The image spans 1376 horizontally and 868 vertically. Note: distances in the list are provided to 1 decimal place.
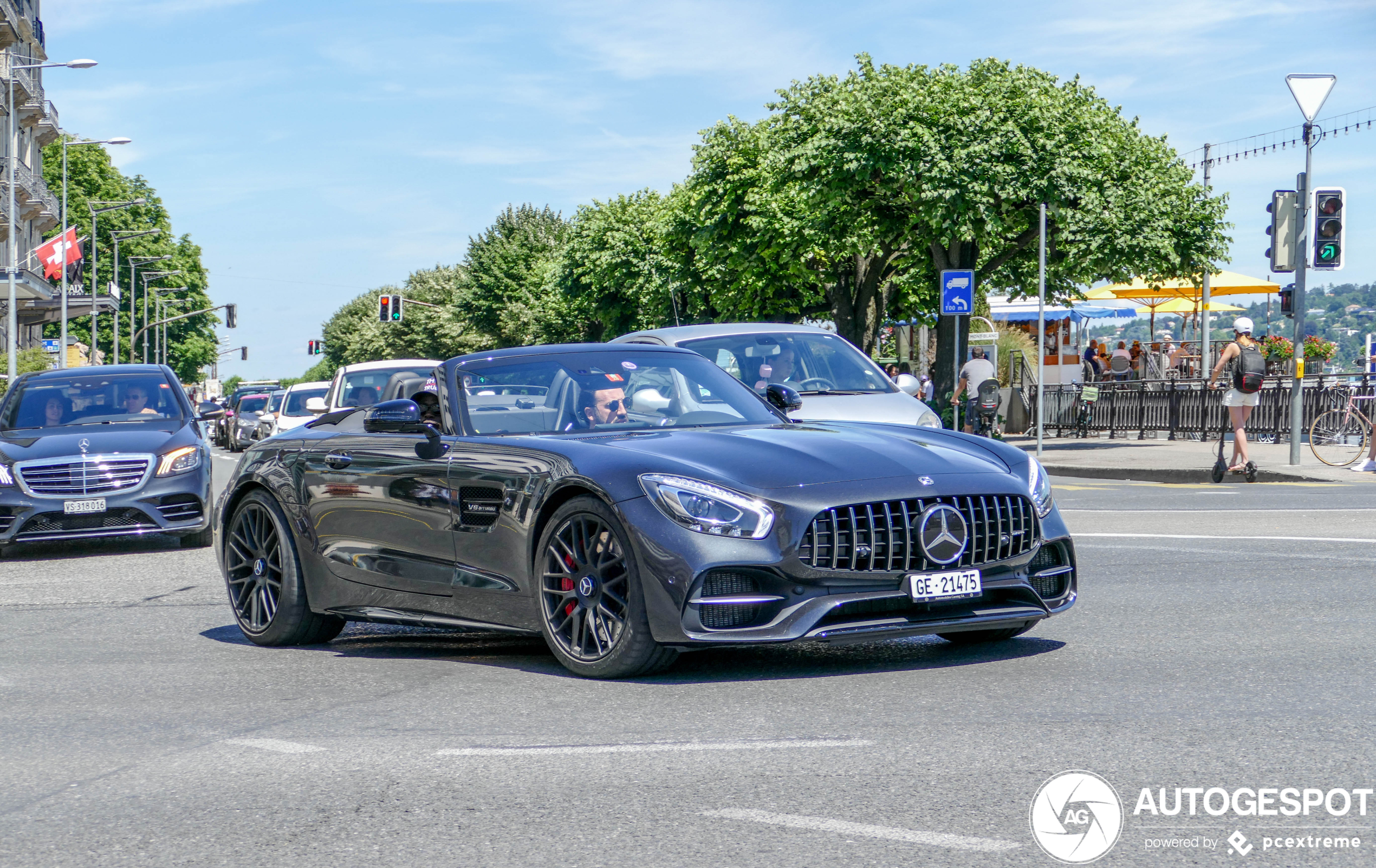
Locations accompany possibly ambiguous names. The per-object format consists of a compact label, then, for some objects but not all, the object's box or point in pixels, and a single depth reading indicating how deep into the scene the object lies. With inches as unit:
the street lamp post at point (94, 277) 2554.1
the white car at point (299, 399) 1065.5
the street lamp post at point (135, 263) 3159.5
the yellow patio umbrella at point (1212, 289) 1562.5
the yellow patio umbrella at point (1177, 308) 1811.0
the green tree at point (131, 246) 3410.4
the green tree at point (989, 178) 1244.5
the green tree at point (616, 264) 2970.0
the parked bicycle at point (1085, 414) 1288.1
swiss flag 2015.3
